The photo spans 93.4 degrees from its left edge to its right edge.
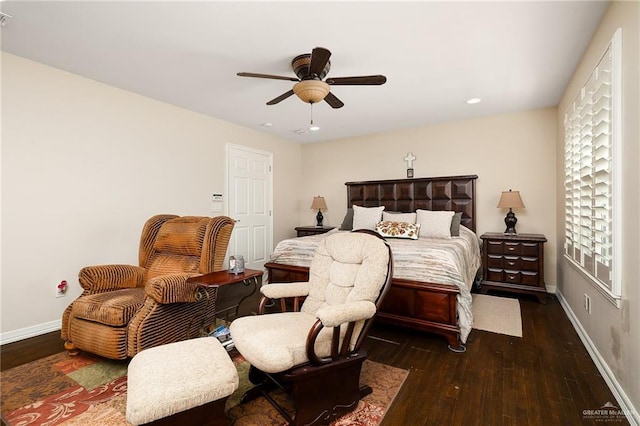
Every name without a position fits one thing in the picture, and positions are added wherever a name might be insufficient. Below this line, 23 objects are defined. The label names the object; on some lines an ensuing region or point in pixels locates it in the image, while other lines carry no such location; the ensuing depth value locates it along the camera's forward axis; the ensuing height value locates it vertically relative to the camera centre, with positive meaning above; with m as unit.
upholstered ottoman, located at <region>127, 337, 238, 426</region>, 1.21 -0.74
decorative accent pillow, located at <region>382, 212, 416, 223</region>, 4.20 -0.08
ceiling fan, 2.39 +1.08
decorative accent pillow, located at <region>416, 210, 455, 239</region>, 3.85 -0.16
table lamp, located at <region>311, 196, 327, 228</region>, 5.58 +0.13
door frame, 4.61 +0.55
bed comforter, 2.54 -0.47
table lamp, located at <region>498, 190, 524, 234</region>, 3.99 +0.09
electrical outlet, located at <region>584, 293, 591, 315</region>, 2.47 -0.77
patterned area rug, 1.70 -1.16
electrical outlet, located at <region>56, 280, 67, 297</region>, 2.95 -0.74
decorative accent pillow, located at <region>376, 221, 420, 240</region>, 3.80 -0.23
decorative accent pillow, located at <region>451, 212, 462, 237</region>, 4.00 -0.17
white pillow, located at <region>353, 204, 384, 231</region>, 4.47 -0.08
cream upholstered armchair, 1.53 -0.67
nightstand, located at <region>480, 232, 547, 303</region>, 3.73 -0.67
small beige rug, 2.96 -1.13
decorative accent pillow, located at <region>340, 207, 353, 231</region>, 4.81 -0.18
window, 1.86 +0.28
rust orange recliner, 2.17 -0.66
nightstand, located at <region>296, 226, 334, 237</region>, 5.36 -0.32
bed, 2.54 -0.58
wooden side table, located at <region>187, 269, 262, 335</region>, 2.32 -0.64
